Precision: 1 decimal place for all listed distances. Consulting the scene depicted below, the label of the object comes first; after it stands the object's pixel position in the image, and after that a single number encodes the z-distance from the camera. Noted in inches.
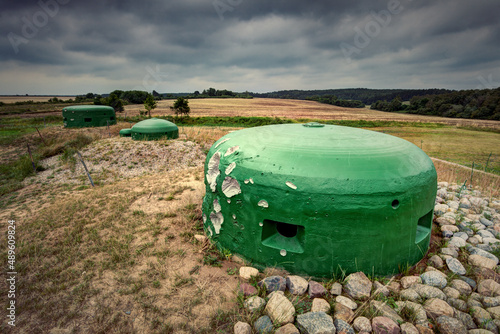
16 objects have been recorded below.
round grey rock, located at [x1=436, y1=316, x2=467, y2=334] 129.7
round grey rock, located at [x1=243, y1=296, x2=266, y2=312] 147.7
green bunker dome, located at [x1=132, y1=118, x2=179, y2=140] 773.9
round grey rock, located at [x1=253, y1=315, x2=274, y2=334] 134.3
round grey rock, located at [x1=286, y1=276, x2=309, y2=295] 158.9
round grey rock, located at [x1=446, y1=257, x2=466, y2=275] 178.7
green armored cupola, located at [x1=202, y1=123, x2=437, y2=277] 156.3
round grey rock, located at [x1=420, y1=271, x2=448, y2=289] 164.9
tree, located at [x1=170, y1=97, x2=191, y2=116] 1717.5
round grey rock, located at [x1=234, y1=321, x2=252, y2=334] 134.1
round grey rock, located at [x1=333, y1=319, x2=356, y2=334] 130.0
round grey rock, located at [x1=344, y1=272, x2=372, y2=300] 153.5
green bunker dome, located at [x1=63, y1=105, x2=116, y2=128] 1099.9
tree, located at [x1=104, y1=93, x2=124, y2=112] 1927.9
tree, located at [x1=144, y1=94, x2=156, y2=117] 1733.0
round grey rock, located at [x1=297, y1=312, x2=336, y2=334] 129.1
